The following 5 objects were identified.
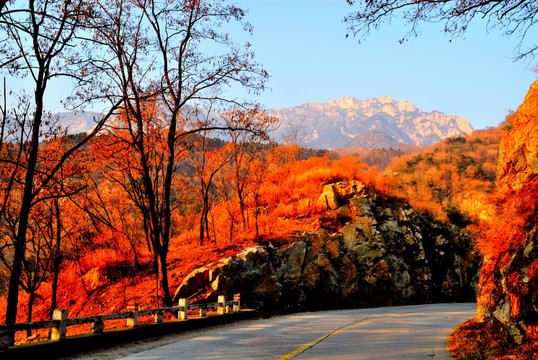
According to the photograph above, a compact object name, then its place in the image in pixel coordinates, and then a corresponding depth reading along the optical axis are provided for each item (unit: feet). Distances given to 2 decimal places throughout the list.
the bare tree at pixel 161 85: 52.08
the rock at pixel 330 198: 102.17
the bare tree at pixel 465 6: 24.49
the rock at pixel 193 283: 64.39
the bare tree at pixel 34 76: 37.47
